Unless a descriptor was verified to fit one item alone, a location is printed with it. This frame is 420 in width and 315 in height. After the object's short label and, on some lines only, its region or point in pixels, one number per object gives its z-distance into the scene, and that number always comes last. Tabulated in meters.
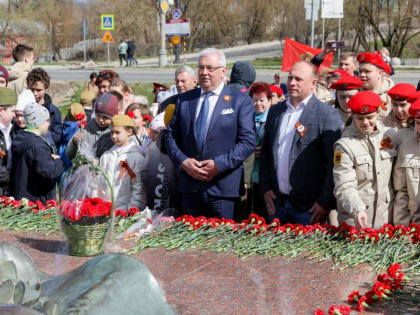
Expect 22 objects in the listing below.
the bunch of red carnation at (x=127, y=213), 5.17
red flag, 9.36
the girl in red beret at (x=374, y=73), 5.58
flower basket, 4.11
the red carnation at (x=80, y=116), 6.52
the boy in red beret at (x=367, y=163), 4.50
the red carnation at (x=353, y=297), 3.38
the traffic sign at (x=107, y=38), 26.57
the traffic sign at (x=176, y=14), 25.47
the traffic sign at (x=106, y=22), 26.33
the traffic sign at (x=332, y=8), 12.27
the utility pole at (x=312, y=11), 14.21
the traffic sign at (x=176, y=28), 21.72
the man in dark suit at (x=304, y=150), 5.02
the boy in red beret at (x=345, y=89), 5.49
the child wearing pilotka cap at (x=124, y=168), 5.57
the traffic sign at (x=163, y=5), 25.21
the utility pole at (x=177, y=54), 31.45
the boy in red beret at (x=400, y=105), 4.96
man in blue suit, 5.15
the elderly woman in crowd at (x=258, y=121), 6.26
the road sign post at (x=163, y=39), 25.31
